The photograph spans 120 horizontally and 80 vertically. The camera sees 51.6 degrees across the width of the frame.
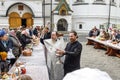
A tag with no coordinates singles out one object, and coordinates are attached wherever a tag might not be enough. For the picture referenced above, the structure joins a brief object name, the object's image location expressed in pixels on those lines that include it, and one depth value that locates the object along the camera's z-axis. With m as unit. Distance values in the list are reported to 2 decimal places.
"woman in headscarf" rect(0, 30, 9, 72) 3.02
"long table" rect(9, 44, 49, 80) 2.57
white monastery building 17.29
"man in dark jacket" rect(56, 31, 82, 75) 2.81
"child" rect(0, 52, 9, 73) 3.01
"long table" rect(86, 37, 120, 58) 7.10
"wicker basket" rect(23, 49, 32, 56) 3.82
